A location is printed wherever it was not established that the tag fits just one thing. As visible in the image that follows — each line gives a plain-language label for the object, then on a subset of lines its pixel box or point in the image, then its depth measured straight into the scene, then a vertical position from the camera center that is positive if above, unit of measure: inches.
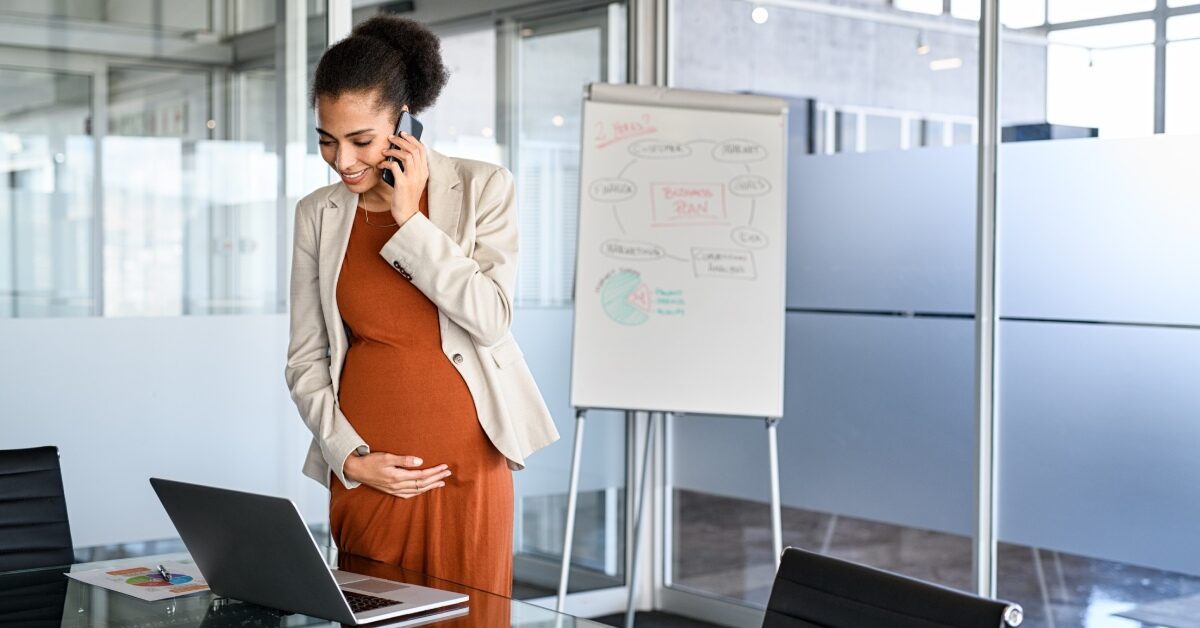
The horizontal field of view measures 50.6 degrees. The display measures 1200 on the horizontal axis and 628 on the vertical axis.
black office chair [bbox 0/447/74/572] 101.2 -18.8
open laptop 65.2 -15.3
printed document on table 77.0 -18.9
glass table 69.7 -18.8
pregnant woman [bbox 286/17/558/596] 87.1 -3.6
